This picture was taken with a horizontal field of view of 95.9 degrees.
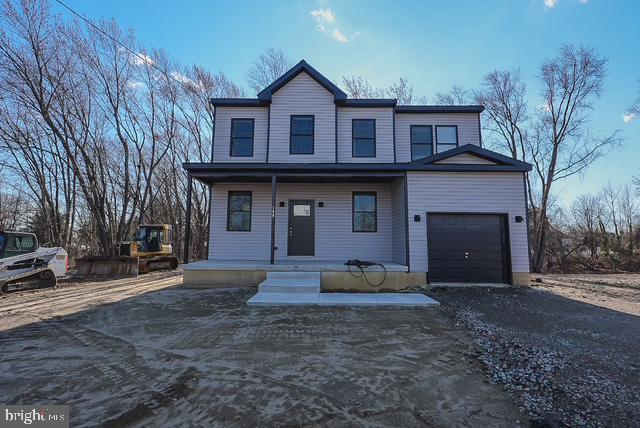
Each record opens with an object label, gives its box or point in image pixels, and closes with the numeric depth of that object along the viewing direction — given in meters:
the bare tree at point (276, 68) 20.28
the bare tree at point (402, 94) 19.55
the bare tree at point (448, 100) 20.59
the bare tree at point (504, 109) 18.28
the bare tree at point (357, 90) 19.59
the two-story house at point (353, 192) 8.70
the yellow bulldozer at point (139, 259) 12.19
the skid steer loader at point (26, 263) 8.34
